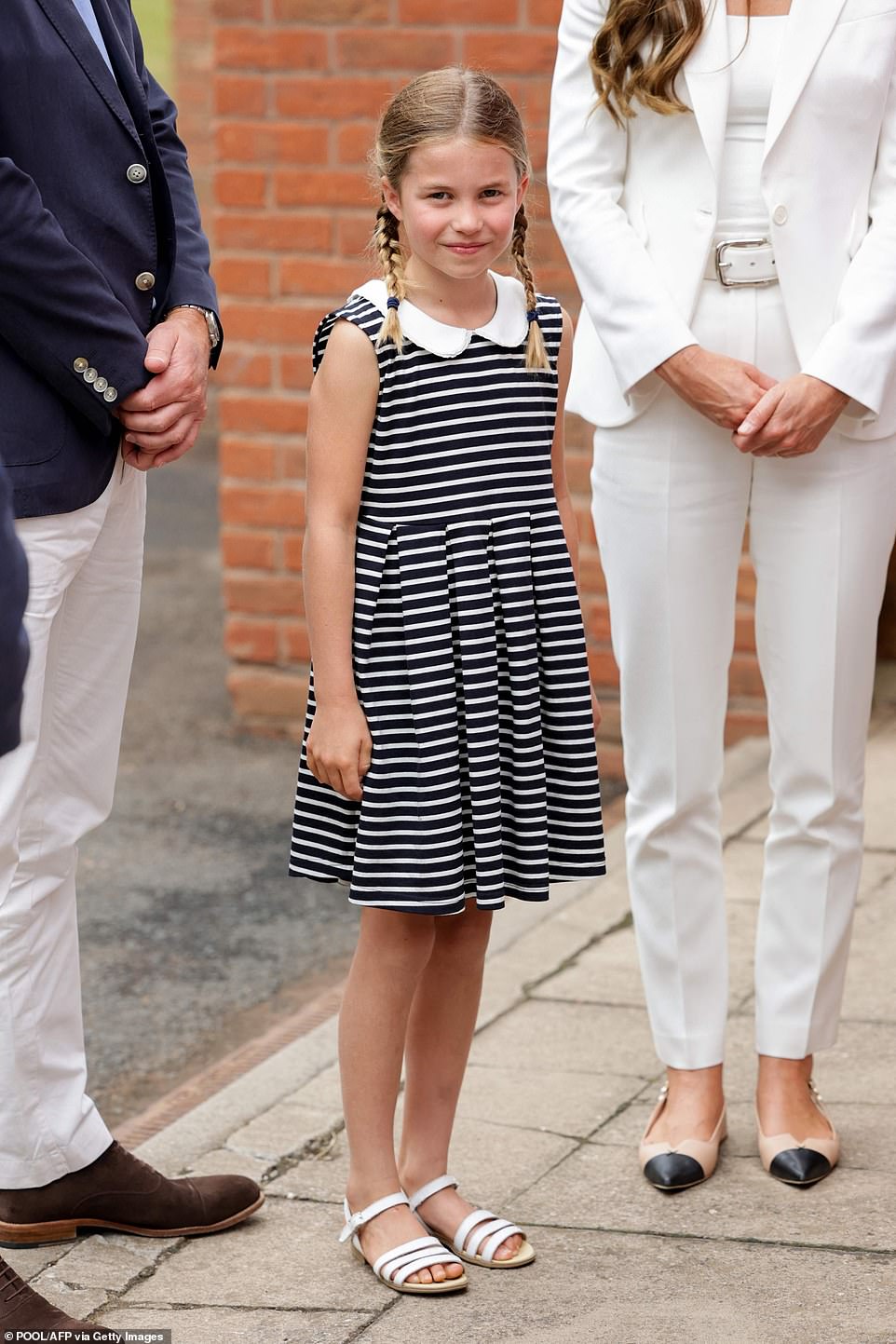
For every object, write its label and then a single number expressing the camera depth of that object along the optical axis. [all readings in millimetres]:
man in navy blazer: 4906
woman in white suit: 5543
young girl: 5137
